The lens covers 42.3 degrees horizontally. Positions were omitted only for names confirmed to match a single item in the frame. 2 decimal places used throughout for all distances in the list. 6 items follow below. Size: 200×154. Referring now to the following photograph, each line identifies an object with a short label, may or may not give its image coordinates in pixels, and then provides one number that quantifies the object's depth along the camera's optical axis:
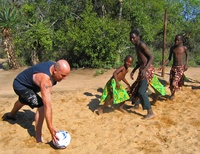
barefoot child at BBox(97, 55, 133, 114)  5.26
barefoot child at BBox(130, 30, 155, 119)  5.05
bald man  3.45
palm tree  12.23
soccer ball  3.72
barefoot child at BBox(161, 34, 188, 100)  6.13
